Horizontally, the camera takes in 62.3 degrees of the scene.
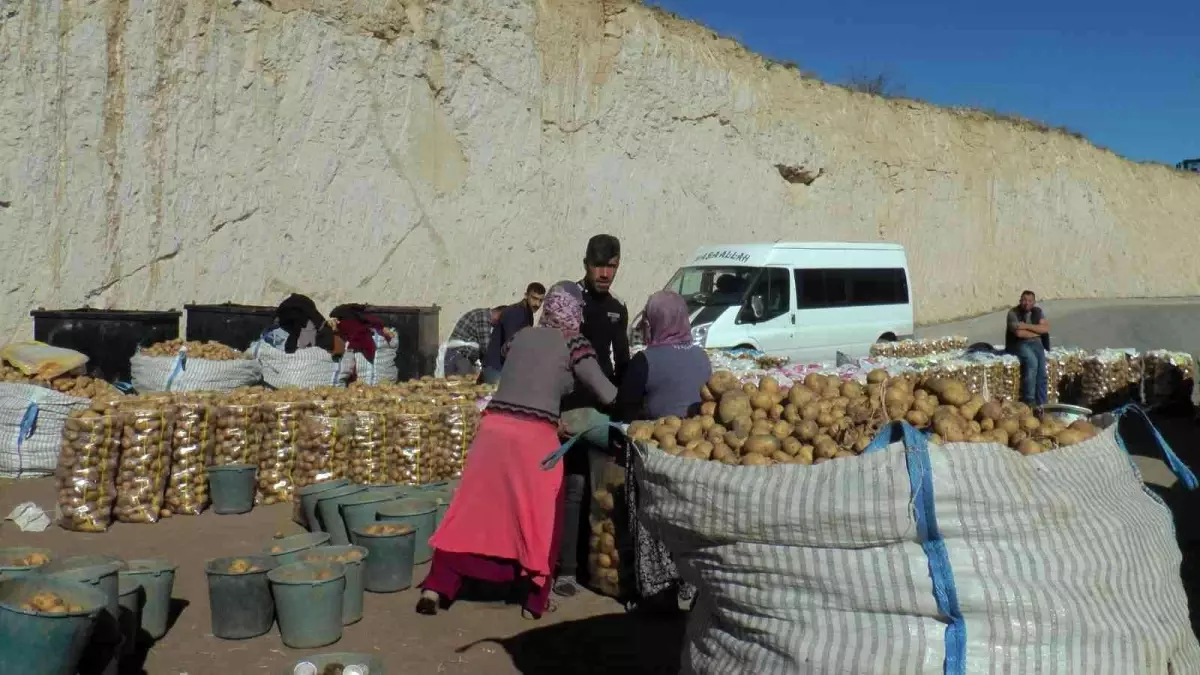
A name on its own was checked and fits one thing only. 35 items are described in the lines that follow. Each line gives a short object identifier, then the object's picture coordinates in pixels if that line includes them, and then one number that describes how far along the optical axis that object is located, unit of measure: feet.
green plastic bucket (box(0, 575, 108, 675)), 11.94
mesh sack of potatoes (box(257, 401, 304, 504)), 25.20
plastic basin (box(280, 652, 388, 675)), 13.63
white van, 49.26
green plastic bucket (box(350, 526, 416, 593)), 18.49
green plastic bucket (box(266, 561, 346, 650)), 15.75
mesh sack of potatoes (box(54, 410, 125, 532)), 22.33
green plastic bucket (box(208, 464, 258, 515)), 24.20
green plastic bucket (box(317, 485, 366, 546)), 20.81
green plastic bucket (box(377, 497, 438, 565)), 20.06
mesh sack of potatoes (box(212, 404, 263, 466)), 24.94
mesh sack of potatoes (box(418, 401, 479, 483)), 25.64
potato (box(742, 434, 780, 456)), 10.84
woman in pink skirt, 17.01
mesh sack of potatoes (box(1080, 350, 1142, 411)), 46.24
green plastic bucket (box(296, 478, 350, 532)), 21.72
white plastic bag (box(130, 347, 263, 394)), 30.22
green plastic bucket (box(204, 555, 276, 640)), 16.19
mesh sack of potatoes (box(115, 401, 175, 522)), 23.02
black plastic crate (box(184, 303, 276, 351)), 38.34
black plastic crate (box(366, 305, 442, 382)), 39.52
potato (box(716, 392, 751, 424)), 12.55
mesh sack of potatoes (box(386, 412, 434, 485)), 25.29
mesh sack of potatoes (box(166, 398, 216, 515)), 24.14
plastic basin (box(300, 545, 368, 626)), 16.85
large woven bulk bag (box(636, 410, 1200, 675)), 8.66
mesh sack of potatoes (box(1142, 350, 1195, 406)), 46.24
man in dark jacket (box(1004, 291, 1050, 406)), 41.81
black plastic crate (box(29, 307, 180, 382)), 33.35
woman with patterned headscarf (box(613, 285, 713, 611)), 16.97
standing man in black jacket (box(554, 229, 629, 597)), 18.45
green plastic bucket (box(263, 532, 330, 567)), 17.14
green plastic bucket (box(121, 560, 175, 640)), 16.05
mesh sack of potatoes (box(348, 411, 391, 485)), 24.99
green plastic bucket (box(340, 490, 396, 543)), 20.33
